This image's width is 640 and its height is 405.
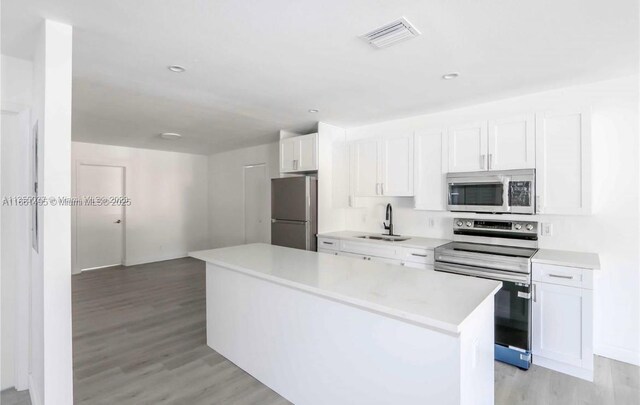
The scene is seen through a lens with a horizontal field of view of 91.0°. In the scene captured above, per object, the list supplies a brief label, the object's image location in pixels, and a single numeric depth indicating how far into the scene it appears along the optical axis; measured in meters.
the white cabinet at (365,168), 3.94
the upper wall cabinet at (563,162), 2.54
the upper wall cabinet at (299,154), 4.25
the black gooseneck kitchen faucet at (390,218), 4.07
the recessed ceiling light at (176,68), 2.46
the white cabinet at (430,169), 3.33
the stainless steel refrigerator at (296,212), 4.14
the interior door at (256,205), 6.06
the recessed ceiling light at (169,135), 5.00
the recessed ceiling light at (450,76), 2.59
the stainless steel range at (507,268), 2.57
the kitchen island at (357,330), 1.43
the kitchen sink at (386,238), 3.74
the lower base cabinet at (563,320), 2.38
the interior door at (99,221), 5.73
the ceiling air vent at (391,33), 1.86
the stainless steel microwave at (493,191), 2.79
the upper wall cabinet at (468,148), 3.03
